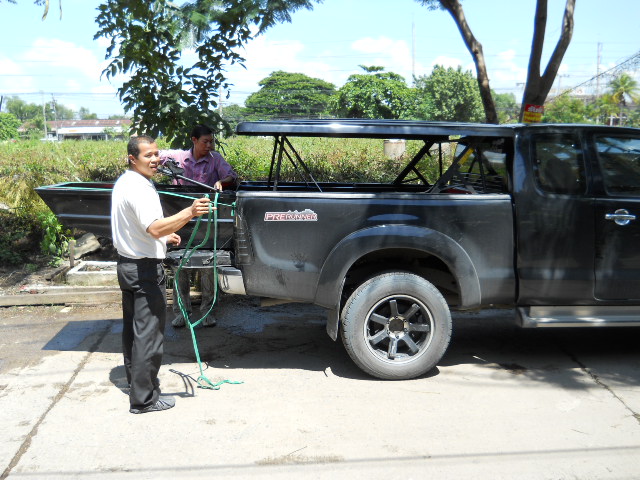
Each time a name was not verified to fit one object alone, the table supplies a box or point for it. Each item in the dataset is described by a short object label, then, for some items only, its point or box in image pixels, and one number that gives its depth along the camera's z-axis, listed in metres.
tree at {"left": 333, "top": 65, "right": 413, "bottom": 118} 57.41
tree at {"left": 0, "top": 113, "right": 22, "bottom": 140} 71.43
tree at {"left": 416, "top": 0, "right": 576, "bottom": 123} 8.69
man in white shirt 4.04
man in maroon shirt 6.10
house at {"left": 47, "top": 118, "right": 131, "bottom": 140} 125.50
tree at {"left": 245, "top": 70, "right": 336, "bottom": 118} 95.50
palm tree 79.31
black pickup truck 4.66
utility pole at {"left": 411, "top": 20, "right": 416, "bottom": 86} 74.19
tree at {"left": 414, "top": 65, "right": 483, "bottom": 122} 74.75
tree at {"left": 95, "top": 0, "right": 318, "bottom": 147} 7.29
